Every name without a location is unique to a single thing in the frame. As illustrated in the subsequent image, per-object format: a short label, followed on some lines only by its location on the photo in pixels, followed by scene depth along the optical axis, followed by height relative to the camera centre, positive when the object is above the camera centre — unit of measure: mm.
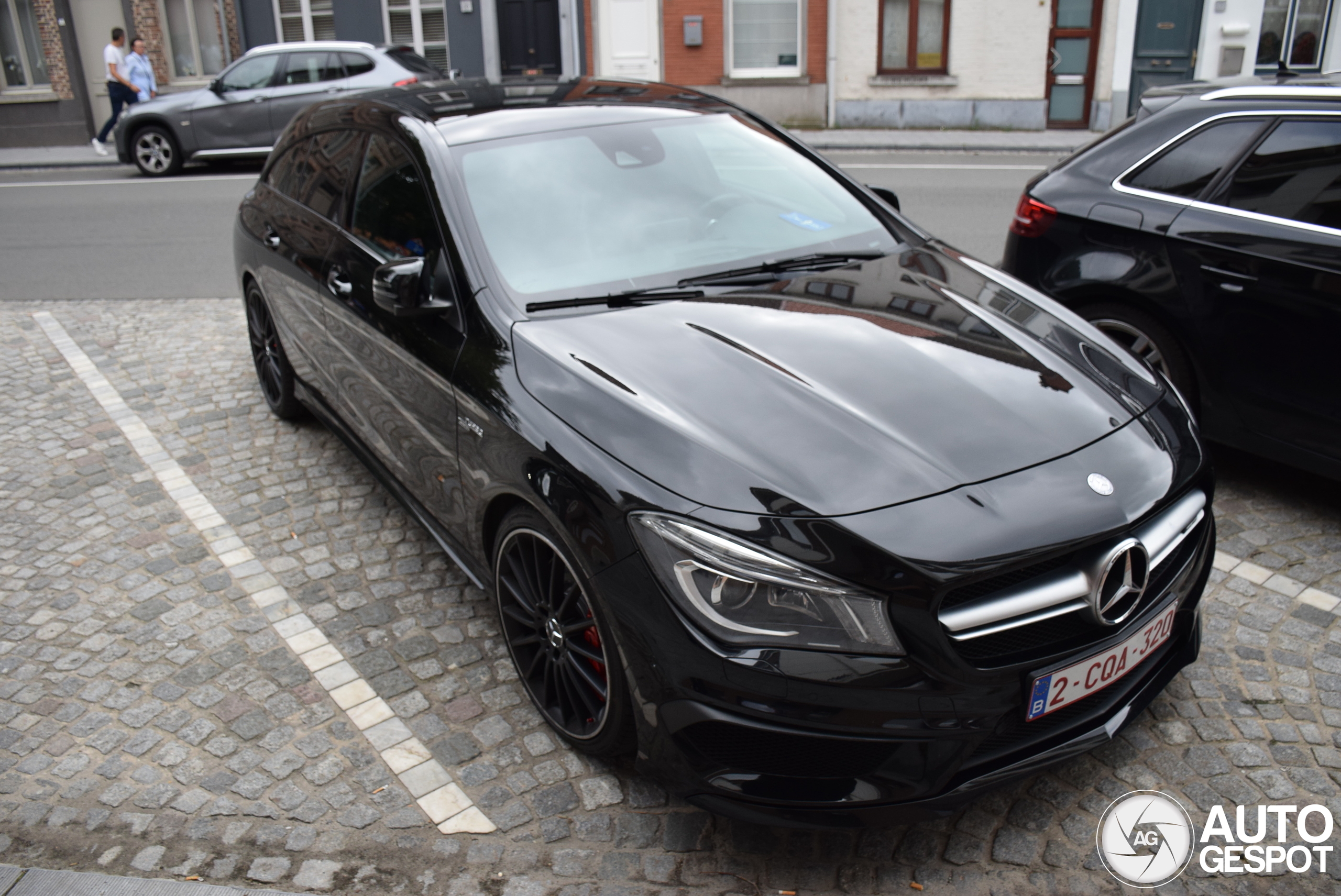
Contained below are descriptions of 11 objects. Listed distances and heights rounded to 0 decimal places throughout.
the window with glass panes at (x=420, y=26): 19781 +452
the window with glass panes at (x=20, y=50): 19781 +232
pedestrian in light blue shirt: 17344 -167
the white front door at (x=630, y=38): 18625 +129
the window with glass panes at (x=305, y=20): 19922 +622
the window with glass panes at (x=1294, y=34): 17516 -104
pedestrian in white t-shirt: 17016 -319
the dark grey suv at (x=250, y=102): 14812 -582
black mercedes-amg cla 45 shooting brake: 2328 -972
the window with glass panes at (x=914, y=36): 18172 +35
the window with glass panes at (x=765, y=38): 18625 +66
